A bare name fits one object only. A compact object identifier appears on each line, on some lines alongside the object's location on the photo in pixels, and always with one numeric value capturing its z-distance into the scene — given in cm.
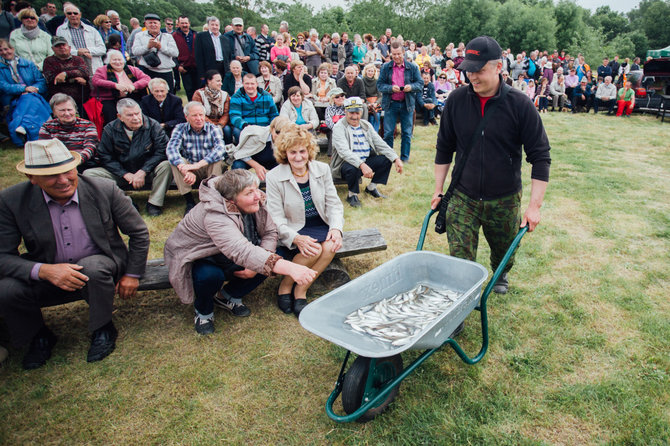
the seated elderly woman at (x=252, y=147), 577
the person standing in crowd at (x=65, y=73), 655
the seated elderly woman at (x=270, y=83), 809
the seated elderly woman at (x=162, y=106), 609
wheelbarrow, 214
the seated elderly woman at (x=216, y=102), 654
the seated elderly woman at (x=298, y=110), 683
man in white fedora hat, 275
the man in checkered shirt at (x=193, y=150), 521
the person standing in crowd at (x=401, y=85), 749
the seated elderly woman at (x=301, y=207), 350
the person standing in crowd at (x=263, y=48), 1004
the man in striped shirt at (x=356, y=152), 571
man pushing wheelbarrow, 270
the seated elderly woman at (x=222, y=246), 294
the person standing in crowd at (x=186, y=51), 886
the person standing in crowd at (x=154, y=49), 785
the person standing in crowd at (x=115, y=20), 977
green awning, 1636
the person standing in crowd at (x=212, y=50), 834
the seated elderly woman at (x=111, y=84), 641
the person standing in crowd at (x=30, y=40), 688
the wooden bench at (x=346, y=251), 382
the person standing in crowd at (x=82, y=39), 712
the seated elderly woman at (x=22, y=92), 652
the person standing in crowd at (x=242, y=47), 898
